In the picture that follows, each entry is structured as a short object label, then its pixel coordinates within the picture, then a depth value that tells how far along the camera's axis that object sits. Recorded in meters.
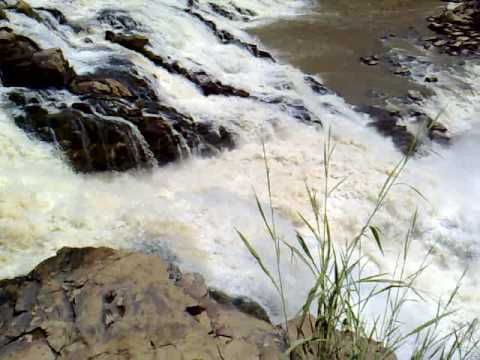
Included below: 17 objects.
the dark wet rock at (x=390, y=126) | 6.20
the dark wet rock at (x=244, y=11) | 10.62
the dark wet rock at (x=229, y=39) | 8.13
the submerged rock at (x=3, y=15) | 5.73
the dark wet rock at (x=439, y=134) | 6.34
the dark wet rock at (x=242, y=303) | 3.08
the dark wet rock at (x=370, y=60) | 8.36
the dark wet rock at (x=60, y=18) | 6.91
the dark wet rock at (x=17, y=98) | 4.76
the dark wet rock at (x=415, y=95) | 7.19
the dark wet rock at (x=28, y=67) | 5.05
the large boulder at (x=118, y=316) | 2.43
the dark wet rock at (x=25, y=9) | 6.36
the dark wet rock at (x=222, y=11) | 10.24
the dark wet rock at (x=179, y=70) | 6.46
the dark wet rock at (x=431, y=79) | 7.76
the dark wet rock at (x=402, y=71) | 8.02
